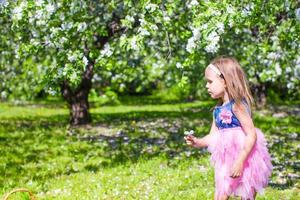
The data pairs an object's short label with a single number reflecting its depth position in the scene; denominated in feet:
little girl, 20.47
